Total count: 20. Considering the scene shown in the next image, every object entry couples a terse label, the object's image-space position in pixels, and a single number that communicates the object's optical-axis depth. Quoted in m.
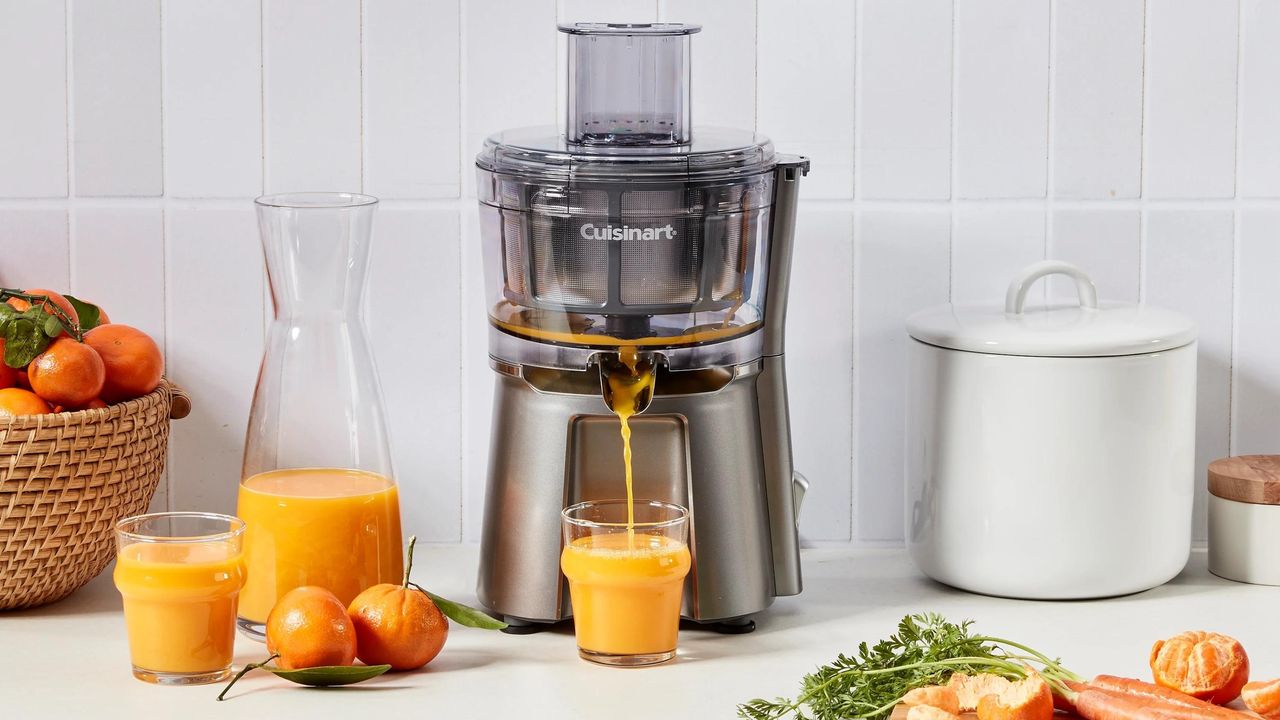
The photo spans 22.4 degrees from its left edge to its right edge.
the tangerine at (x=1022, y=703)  1.92
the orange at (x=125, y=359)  2.17
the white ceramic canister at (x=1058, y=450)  2.18
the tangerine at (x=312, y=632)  2.04
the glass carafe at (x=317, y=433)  2.11
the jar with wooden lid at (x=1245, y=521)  2.25
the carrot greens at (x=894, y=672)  1.97
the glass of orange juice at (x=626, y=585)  2.07
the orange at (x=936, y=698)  1.95
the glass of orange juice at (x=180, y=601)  2.03
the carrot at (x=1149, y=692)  1.95
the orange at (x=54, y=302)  2.17
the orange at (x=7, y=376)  2.14
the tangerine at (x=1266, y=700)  1.96
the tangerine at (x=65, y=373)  2.12
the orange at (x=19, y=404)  2.12
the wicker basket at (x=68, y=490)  2.12
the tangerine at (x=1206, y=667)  1.98
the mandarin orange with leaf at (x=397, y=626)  2.06
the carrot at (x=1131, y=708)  1.94
